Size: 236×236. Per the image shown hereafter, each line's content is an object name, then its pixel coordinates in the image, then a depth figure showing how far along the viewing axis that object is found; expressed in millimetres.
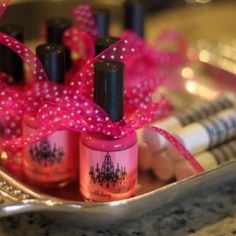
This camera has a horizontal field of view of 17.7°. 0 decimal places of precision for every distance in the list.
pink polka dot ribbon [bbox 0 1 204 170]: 409
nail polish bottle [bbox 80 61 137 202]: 397
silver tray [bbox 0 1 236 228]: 386
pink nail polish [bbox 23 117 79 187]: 430
